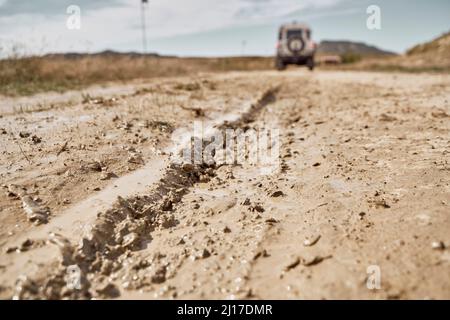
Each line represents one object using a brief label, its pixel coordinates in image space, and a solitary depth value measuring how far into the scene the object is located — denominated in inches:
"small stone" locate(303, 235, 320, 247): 93.7
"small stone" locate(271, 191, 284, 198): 127.7
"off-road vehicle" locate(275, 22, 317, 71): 745.6
